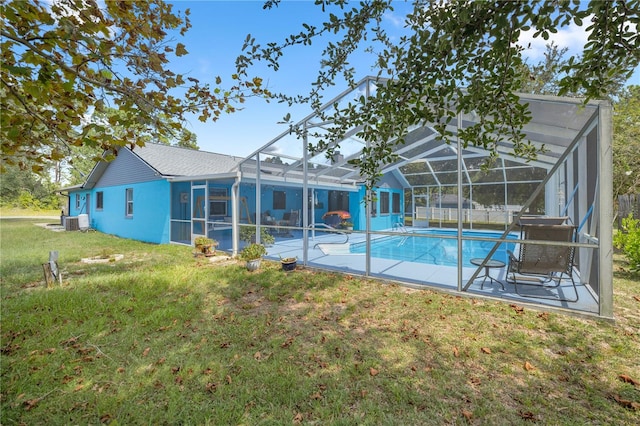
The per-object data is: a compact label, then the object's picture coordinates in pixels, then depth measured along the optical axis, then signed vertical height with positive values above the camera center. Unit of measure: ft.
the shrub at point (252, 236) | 34.09 -3.26
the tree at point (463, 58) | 4.41 +2.62
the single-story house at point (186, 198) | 38.27 +1.65
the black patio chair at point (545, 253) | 16.34 -2.60
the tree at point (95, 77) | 6.56 +3.60
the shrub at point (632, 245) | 20.65 -2.66
